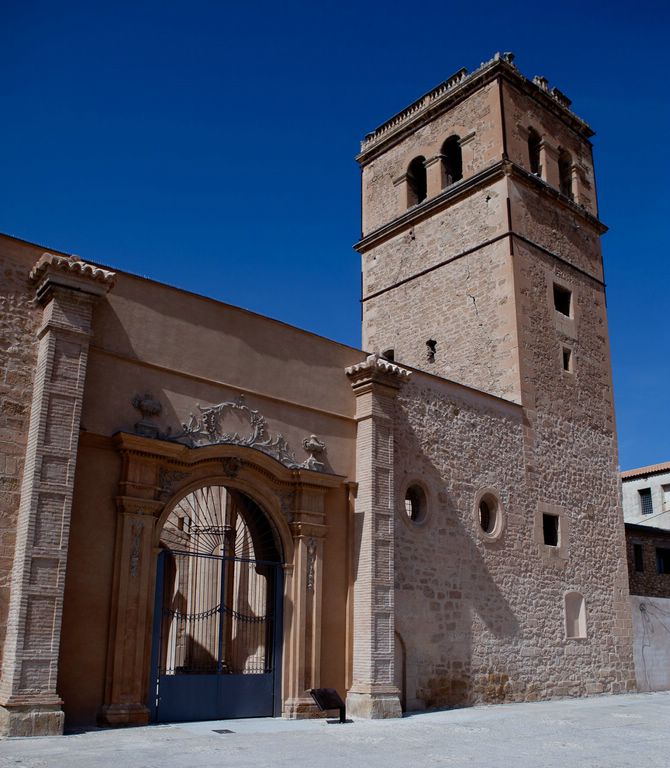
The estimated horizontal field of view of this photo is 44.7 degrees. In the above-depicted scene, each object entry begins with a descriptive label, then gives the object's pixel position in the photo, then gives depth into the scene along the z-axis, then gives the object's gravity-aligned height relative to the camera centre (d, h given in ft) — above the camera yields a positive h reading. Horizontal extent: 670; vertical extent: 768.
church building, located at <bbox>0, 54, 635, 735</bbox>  32.83 +7.85
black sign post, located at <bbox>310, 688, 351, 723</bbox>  35.40 -2.93
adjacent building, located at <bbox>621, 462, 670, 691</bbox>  60.23 +5.66
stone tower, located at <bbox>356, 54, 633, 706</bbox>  46.65 +16.20
